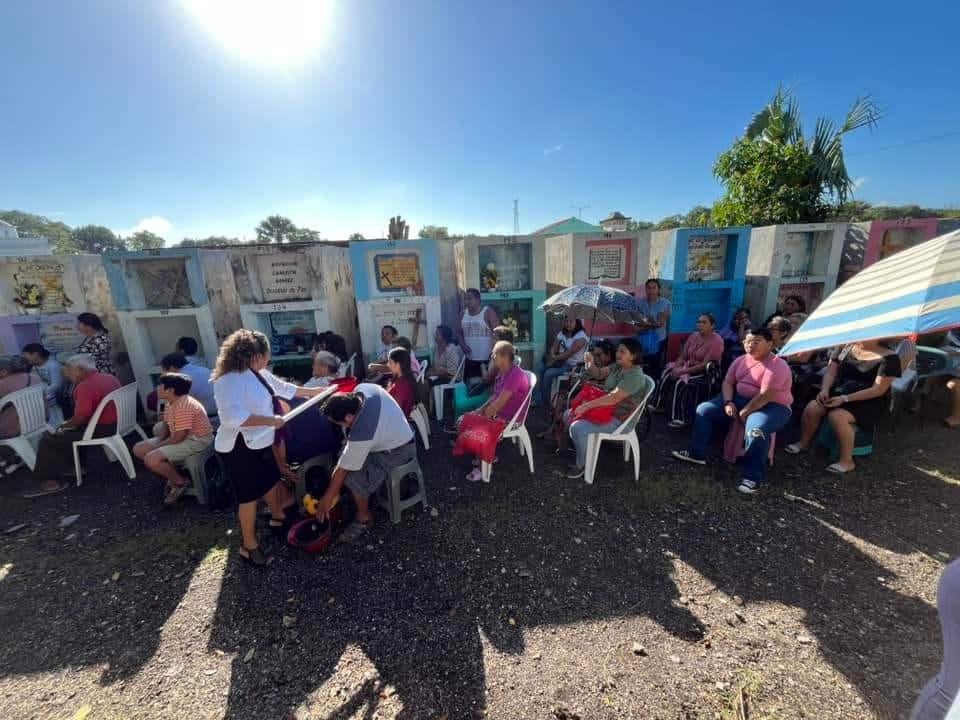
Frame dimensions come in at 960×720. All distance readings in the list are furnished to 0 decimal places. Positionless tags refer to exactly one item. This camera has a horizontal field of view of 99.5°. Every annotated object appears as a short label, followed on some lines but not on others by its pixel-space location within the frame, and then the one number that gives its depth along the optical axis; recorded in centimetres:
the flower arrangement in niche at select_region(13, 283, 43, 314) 575
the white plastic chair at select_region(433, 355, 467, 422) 577
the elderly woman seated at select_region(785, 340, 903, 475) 385
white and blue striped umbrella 169
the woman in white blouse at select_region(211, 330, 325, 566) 281
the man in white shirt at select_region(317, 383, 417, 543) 304
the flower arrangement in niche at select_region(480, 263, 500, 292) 625
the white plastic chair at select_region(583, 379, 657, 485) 397
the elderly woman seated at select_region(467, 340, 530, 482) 390
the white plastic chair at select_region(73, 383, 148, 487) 416
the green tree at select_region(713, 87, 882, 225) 745
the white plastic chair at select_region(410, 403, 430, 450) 471
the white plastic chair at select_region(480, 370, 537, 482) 403
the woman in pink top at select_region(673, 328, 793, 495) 381
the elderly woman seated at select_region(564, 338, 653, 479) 392
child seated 357
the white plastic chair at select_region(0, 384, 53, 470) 431
